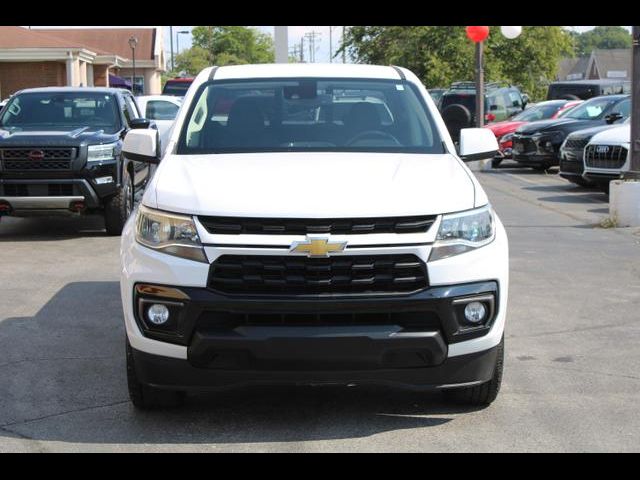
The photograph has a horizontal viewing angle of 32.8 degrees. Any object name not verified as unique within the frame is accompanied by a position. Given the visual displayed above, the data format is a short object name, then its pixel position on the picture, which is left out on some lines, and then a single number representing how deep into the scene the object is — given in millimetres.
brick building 48219
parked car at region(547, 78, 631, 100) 30938
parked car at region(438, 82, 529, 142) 31609
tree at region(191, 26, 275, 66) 139625
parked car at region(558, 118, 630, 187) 17250
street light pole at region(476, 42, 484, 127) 24312
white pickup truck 4785
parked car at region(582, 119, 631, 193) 15726
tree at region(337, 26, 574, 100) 50250
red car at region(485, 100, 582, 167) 23141
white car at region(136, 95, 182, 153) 21055
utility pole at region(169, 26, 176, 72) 111631
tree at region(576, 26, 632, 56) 165875
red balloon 23094
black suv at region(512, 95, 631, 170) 20477
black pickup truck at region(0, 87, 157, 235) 11852
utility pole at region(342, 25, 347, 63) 56938
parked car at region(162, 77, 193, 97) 36625
